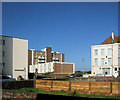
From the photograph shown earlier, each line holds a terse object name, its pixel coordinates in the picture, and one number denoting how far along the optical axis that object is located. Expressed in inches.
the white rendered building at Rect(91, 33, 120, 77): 1689.2
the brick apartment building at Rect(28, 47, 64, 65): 3703.2
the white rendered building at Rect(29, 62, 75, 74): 2938.0
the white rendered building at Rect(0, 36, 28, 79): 1571.1
